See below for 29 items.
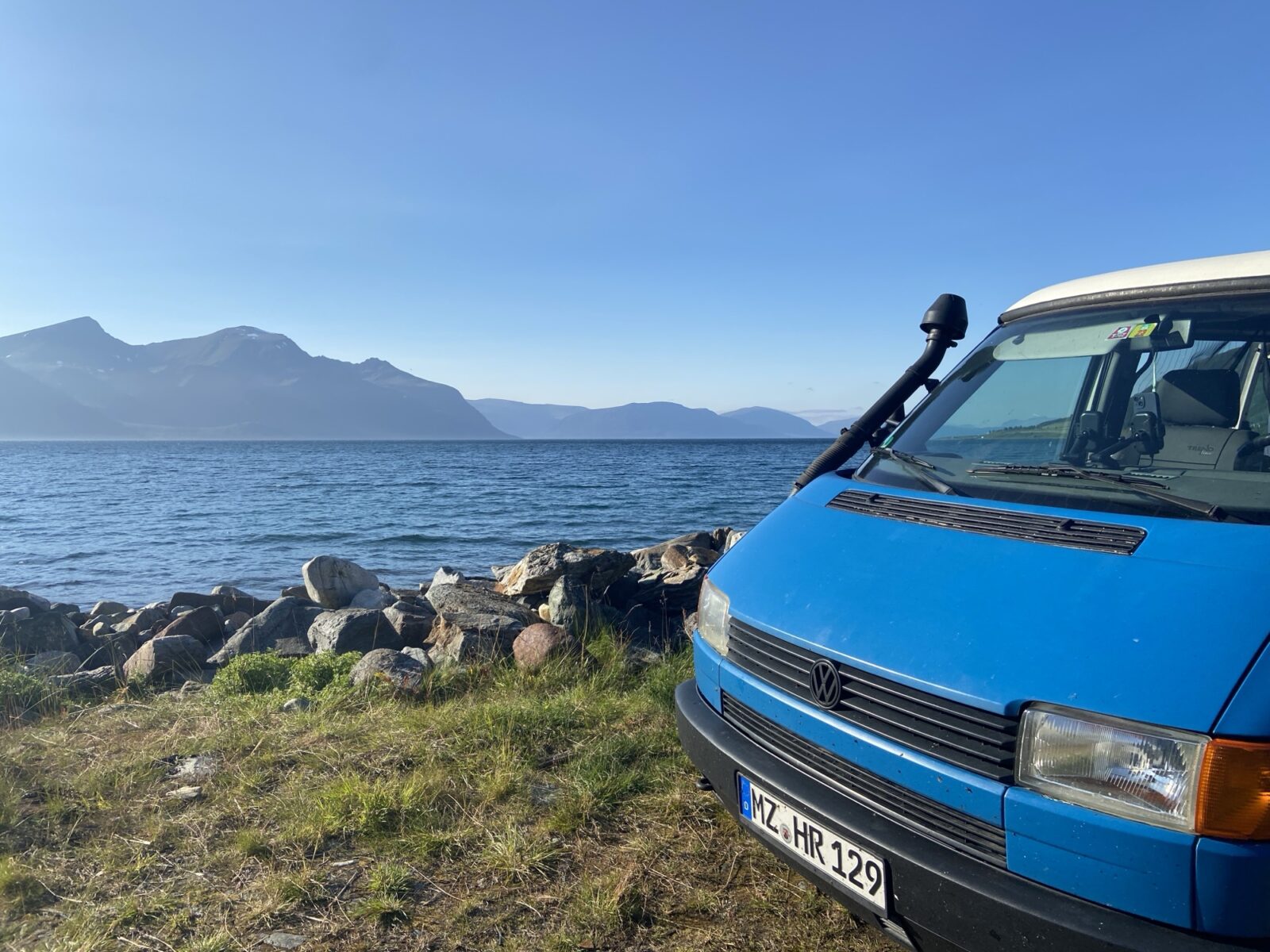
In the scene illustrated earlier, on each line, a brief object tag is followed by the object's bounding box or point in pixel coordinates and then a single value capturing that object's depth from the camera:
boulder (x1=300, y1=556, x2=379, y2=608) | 12.30
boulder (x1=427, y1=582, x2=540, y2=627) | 8.17
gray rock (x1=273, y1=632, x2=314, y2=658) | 8.27
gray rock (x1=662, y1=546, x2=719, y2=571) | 11.90
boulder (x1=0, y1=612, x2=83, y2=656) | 9.65
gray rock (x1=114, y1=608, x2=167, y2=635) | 11.25
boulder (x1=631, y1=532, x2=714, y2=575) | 13.36
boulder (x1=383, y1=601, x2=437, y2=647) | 8.24
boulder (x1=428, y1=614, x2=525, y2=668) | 6.59
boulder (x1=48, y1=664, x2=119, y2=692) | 6.94
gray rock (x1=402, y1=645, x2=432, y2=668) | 6.41
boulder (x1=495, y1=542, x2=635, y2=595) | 8.69
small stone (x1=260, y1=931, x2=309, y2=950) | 2.98
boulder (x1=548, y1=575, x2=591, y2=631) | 7.46
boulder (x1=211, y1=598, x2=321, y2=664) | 9.03
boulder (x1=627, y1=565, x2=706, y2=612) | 8.91
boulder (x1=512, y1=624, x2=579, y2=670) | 6.30
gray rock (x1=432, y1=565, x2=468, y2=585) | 11.89
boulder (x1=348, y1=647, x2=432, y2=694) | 5.81
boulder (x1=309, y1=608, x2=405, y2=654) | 8.04
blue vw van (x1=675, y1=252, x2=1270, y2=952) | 1.89
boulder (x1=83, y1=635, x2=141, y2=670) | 9.57
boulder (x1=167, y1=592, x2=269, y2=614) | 12.87
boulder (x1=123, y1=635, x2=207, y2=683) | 7.67
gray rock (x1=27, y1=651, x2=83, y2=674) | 7.61
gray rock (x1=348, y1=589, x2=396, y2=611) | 11.87
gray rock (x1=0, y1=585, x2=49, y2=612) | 13.03
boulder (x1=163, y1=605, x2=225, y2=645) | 9.97
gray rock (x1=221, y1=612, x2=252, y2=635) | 10.77
